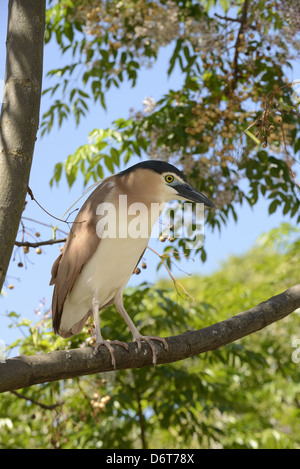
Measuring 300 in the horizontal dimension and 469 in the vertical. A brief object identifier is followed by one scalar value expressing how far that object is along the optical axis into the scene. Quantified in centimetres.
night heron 487
